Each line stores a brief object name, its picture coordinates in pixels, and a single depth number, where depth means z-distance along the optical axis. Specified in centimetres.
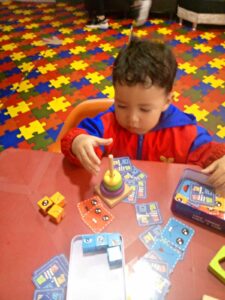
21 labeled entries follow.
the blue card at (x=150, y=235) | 57
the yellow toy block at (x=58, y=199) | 63
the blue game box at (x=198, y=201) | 58
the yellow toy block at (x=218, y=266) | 51
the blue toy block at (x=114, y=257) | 53
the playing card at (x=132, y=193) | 65
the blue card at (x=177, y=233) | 56
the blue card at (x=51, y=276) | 52
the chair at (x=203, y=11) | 244
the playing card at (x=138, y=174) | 70
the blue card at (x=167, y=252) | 54
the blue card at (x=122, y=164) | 72
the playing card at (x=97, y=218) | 60
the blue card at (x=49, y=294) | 50
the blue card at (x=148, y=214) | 61
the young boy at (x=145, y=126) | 70
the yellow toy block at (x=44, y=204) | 62
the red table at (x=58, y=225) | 52
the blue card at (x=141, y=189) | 66
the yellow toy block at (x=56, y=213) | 61
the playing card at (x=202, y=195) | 61
